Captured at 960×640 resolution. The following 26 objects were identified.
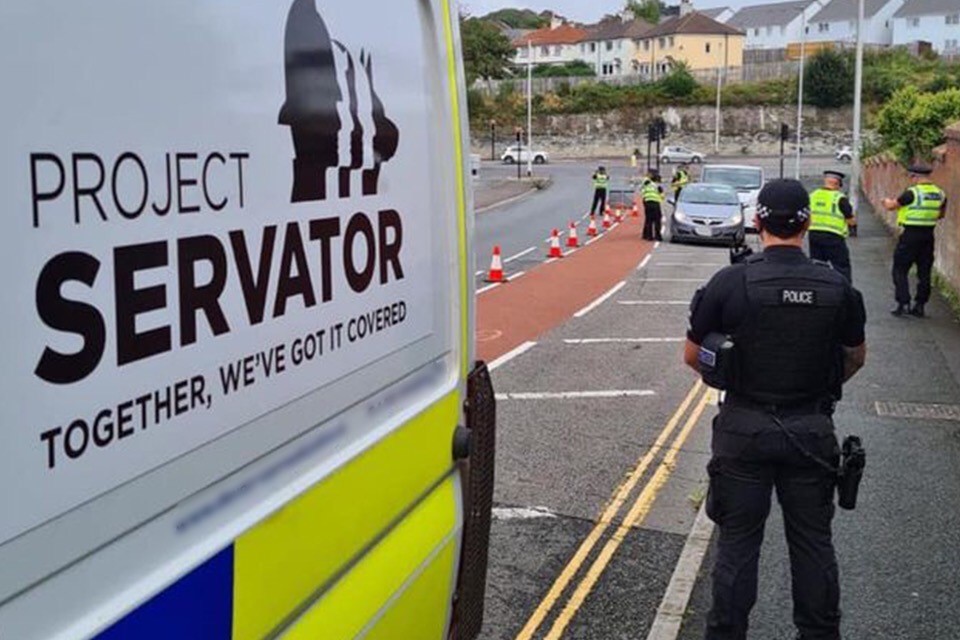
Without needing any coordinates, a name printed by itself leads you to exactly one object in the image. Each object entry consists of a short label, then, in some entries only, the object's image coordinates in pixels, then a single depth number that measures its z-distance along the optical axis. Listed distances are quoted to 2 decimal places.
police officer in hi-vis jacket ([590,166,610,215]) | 35.09
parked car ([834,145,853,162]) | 72.84
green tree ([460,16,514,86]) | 103.88
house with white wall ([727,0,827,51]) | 124.50
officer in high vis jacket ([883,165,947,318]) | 13.05
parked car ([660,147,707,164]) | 79.62
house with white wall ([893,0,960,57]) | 108.50
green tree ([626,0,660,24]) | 151.88
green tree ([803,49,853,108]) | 88.44
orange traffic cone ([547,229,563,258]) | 23.11
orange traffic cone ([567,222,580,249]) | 25.42
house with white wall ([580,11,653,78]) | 125.75
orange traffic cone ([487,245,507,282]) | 18.52
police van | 1.54
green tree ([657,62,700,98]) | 95.25
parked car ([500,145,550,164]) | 83.19
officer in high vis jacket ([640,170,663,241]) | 26.11
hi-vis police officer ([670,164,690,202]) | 29.32
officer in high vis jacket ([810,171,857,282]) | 12.76
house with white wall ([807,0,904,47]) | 116.56
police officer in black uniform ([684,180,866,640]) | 4.10
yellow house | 115.62
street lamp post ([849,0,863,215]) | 28.64
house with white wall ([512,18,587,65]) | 135.62
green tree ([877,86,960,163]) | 21.25
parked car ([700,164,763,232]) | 30.34
